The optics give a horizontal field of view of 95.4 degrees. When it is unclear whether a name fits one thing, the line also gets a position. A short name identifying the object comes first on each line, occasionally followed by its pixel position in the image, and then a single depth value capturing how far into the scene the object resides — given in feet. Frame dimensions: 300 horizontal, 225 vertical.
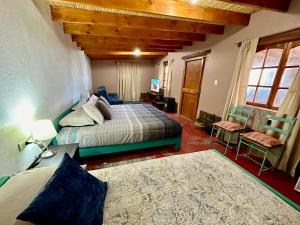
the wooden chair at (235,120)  8.20
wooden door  12.94
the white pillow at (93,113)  7.32
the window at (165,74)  19.47
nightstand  4.55
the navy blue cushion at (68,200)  1.88
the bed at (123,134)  6.52
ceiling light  15.74
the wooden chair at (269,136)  6.31
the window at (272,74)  6.82
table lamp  4.14
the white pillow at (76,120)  6.86
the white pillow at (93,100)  9.03
